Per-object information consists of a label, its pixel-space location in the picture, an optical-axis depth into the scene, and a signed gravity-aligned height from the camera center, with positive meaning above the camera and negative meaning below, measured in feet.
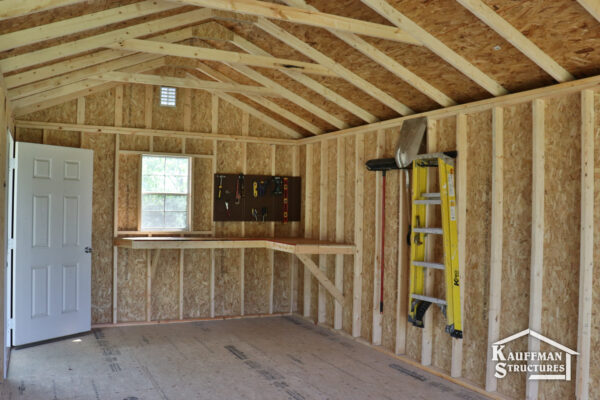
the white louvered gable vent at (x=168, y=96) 25.07 +4.84
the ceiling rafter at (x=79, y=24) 13.61 +4.74
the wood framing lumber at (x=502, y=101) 13.11 +2.98
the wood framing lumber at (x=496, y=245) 15.35 -1.30
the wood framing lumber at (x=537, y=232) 14.11 -0.82
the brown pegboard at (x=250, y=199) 25.77 -0.07
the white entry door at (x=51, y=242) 19.89 -1.95
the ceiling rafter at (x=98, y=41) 15.43 +4.84
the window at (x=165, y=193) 24.44 +0.15
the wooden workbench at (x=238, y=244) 20.88 -1.99
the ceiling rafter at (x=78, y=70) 18.22 +4.58
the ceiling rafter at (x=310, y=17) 12.87 +4.75
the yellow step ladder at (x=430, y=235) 15.90 -1.27
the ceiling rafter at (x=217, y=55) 16.40 +4.74
